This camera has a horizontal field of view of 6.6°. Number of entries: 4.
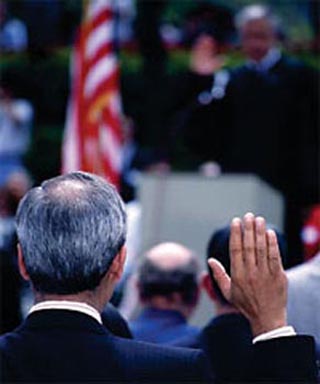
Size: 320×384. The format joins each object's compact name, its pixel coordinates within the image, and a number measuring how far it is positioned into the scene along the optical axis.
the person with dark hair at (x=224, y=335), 7.74
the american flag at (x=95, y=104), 18.01
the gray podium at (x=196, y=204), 13.97
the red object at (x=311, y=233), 12.30
